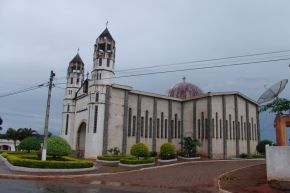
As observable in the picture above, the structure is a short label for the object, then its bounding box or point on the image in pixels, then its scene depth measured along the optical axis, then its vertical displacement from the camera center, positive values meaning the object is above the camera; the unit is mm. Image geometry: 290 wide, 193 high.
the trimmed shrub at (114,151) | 33906 -1332
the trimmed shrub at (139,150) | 29891 -1058
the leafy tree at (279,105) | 17022 +2188
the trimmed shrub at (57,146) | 23125 -603
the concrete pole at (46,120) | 22094 +1454
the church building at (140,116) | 35531 +3312
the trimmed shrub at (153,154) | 36025 -1715
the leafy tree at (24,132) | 56625 +1180
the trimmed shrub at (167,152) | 32344 -1288
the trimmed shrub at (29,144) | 33000 -664
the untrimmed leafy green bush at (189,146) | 35250 -637
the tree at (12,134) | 56750 +773
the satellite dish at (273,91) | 17333 +3089
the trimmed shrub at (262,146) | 40344 -558
